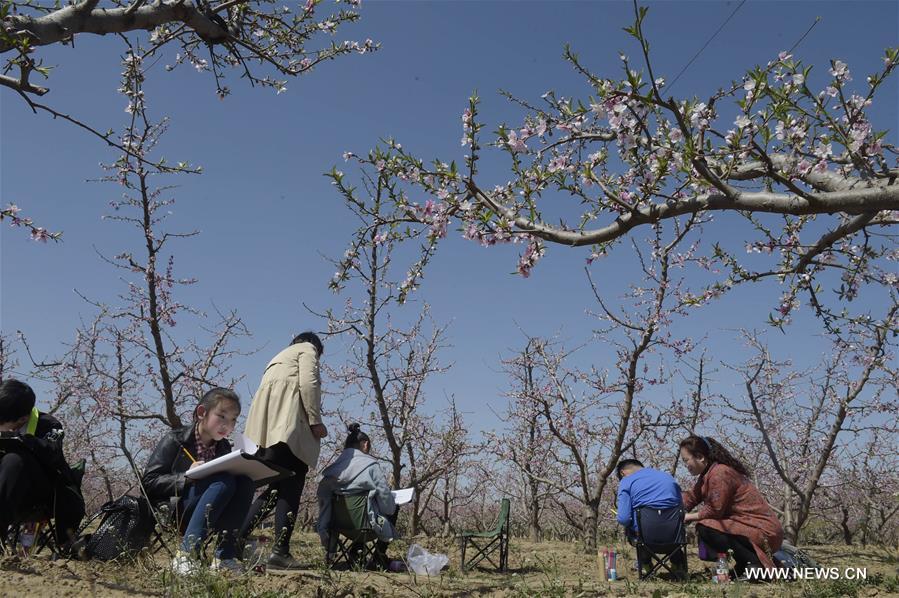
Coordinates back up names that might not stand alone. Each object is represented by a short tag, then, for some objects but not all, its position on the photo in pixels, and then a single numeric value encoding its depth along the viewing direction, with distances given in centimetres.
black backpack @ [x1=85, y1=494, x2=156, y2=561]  342
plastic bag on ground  470
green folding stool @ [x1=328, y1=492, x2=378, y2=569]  443
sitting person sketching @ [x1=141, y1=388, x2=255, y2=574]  334
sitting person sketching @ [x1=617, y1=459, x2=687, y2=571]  472
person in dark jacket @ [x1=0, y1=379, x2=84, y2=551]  325
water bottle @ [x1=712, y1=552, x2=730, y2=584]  431
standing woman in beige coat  425
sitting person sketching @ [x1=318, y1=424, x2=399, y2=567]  451
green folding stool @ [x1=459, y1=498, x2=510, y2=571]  518
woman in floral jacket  454
